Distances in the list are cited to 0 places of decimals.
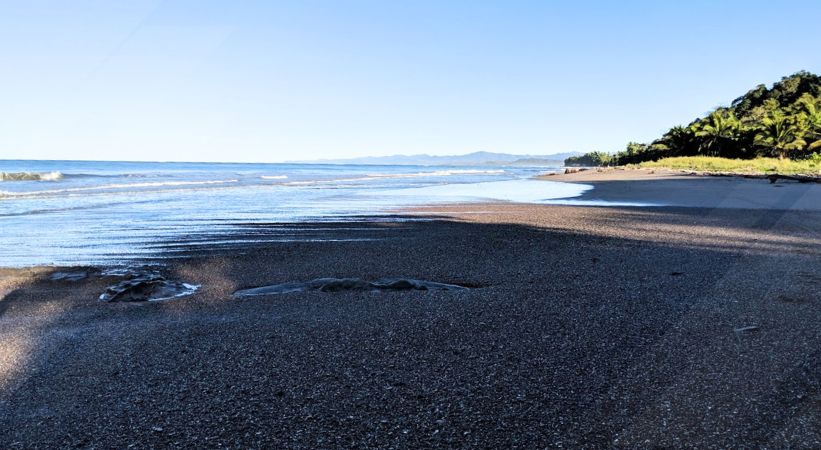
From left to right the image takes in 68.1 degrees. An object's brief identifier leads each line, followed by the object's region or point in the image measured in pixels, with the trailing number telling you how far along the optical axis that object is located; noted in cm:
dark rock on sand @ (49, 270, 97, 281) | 642
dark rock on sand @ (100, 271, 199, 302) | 550
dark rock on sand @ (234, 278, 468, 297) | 564
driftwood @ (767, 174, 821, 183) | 2453
